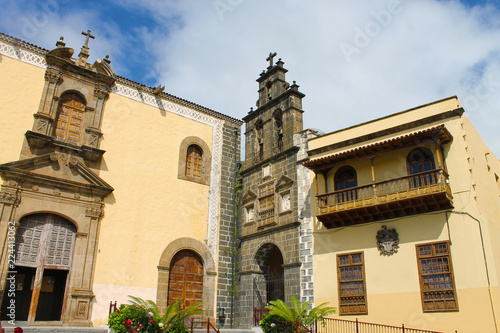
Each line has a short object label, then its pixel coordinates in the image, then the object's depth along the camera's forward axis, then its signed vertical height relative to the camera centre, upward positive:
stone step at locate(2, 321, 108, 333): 11.27 -0.53
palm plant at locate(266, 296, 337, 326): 12.76 +0.01
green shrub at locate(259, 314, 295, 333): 12.91 -0.37
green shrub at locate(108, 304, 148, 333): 12.41 -0.21
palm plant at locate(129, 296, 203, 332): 12.49 -0.14
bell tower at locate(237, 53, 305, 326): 15.66 +4.19
